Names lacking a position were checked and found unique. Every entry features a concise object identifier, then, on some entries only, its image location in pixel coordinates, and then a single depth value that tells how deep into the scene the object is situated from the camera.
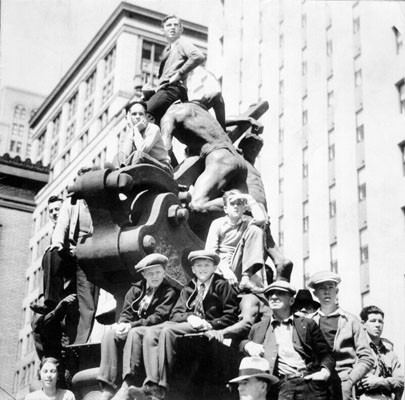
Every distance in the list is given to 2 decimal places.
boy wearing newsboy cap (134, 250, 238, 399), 9.88
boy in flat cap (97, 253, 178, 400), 9.90
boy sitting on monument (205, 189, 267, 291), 12.05
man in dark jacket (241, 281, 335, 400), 9.61
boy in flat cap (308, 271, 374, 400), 10.34
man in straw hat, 9.07
